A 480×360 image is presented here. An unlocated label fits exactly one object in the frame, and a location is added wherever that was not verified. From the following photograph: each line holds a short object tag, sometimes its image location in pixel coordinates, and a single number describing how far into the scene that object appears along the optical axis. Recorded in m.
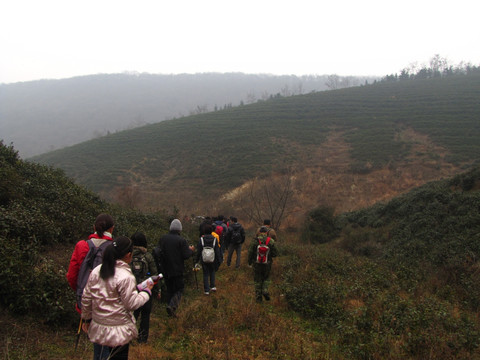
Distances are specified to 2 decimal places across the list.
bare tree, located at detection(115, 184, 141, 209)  21.34
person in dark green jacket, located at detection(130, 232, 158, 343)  4.30
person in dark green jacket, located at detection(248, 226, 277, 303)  6.09
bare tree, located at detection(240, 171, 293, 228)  22.78
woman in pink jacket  2.51
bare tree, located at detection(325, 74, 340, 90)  113.68
